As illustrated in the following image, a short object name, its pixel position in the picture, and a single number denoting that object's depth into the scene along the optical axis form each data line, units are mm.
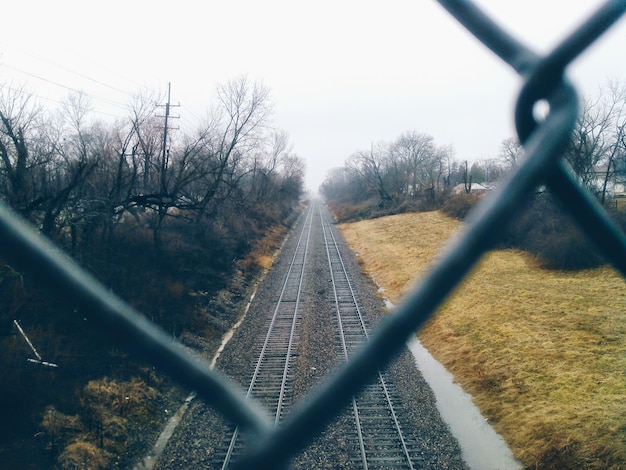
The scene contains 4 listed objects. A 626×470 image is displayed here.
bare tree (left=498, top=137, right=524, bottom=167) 36094
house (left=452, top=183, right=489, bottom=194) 63344
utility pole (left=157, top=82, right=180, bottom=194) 14475
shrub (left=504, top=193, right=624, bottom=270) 16453
